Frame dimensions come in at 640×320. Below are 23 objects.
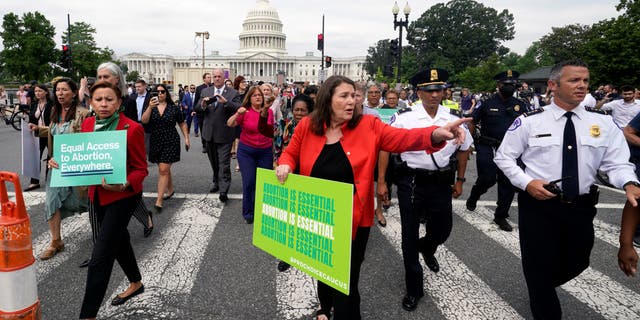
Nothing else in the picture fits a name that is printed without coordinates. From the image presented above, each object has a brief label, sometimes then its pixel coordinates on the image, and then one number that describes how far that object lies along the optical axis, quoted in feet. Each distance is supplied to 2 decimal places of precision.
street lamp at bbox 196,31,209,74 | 145.57
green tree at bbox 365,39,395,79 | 368.13
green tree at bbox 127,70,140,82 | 356.44
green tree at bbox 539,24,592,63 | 204.64
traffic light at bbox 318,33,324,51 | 88.78
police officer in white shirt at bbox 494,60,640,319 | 9.65
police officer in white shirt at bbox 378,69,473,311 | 12.17
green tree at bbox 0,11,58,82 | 162.30
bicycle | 60.85
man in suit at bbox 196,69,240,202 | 23.67
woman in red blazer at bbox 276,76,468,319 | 8.73
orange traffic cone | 7.76
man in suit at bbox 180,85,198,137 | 48.79
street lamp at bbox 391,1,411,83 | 70.13
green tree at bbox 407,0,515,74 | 288.51
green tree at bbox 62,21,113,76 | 182.50
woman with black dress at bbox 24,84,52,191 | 22.01
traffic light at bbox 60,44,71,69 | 83.76
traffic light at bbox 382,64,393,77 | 79.77
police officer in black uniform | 19.85
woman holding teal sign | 10.37
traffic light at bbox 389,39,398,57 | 75.97
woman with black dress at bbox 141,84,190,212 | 21.99
